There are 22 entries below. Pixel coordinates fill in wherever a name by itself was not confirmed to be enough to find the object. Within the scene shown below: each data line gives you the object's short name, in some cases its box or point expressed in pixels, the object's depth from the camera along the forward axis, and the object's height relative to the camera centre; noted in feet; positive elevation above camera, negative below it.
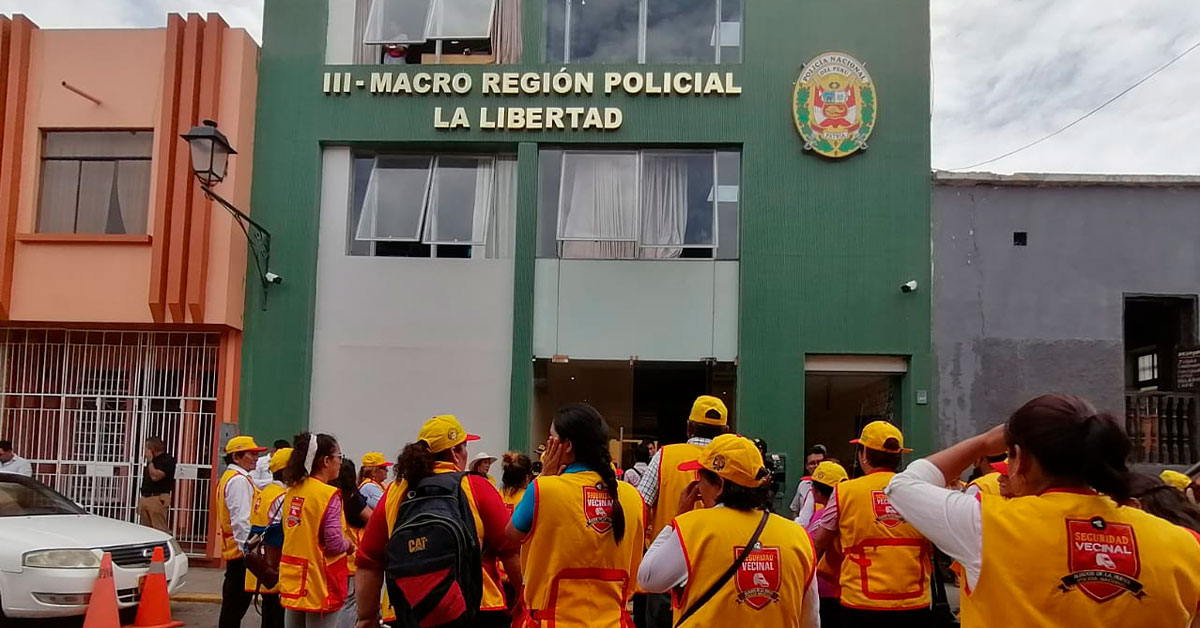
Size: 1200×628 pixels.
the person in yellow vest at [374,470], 28.76 -3.18
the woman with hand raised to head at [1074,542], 8.52 -1.41
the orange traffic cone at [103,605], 27.53 -7.11
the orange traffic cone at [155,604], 29.12 -7.44
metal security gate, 43.73 -2.24
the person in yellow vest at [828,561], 18.54 -3.52
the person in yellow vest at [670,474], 19.22 -1.99
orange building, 42.70 +4.58
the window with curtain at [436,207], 44.34 +7.46
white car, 27.78 -5.92
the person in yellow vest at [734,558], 12.00 -2.29
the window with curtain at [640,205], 43.57 +7.72
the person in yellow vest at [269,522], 22.27 -3.72
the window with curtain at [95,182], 44.16 +8.15
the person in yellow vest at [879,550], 17.35 -3.08
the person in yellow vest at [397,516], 14.02 -2.28
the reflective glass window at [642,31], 44.62 +16.09
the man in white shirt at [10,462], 40.65 -4.56
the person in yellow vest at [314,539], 20.51 -3.77
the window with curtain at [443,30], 44.88 +15.85
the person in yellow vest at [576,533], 13.52 -2.29
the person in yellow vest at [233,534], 25.03 -4.55
